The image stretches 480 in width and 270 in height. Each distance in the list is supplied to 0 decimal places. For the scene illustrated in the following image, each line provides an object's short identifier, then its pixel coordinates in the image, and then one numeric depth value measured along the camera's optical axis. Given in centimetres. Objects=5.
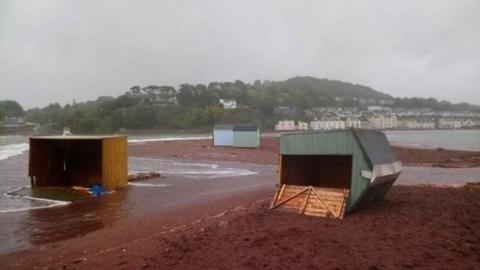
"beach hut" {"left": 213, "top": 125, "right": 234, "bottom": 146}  6512
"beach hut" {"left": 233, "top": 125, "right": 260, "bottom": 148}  6309
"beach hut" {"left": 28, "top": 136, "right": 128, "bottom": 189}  2581
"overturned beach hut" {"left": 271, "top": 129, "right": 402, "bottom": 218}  1380
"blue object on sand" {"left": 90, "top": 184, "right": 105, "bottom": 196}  2437
